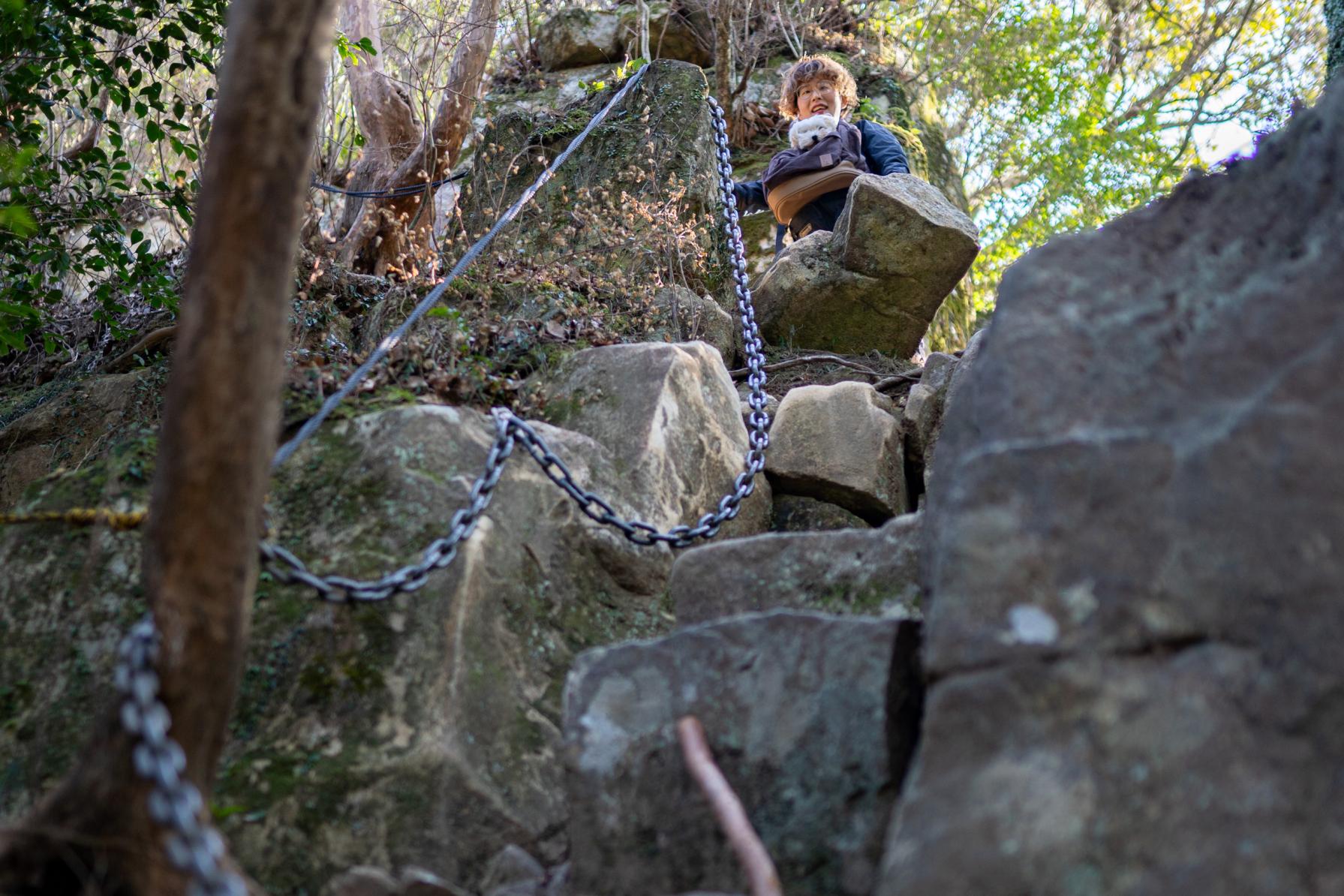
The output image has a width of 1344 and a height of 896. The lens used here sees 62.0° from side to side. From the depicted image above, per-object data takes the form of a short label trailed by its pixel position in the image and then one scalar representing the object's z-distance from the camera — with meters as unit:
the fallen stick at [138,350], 5.95
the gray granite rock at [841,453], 4.29
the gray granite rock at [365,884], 2.12
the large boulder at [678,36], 11.34
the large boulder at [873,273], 6.18
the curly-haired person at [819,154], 7.24
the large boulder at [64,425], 5.36
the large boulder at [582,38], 11.70
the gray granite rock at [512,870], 2.45
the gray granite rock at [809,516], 4.23
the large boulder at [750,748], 2.16
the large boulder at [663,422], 3.72
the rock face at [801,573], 2.90
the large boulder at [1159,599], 1.72
